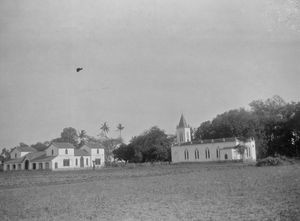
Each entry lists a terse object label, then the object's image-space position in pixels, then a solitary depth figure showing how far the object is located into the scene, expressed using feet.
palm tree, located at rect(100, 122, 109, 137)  356.59
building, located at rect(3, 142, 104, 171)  230.48
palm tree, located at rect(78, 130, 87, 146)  381.27
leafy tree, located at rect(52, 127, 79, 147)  379.94
